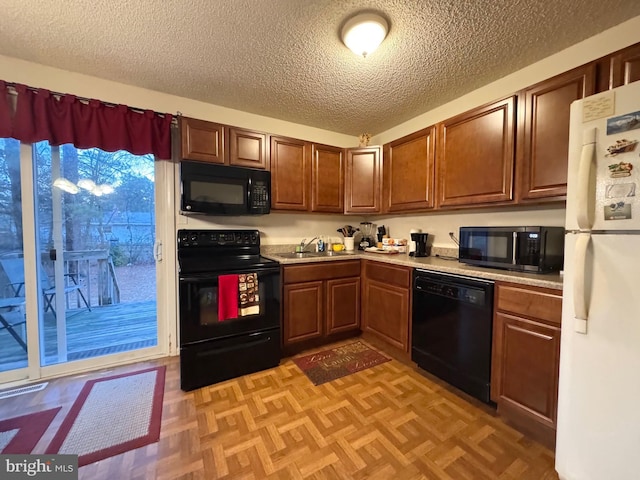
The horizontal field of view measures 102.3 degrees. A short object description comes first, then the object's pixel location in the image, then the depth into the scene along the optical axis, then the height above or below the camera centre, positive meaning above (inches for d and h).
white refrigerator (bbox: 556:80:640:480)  38.7 -9.8
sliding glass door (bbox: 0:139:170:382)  78.3 -10.3
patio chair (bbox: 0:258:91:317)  78.2 -17.6
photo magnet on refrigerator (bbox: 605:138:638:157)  38.7 +13.0
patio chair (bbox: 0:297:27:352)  78.7 -27.1
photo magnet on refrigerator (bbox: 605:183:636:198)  38.5 +6.4
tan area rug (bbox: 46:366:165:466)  55.3 -47.1
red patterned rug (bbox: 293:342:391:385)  84.2 -47.0
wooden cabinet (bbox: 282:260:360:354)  94.1 -28.3
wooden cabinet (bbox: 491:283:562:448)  54.0 -28.5
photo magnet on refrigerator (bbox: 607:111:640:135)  38.5 +16.7
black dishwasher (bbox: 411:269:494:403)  65.9 -27.8
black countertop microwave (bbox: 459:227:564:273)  62.9 -4.5
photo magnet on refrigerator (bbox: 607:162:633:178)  38.9 +9.6
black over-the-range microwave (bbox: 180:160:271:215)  86.8 +14.3
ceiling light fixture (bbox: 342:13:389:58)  57.9 +46.6
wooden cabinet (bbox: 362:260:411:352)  87.7 -26.5
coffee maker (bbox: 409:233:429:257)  99.7 -5.3
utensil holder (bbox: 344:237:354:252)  125.6 -6.4
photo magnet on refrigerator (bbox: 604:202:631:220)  38.8 +3.2
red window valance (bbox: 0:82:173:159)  71.8 +31.9
